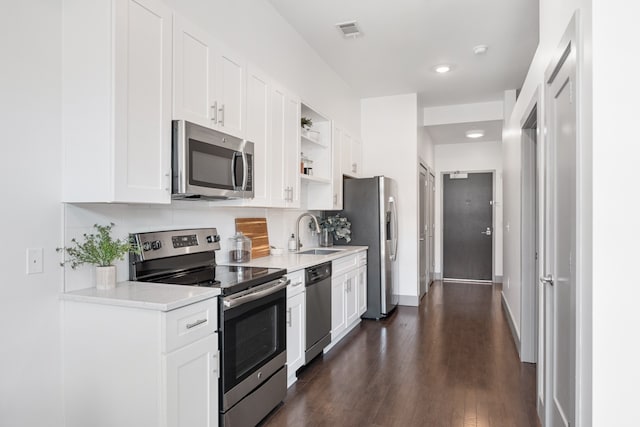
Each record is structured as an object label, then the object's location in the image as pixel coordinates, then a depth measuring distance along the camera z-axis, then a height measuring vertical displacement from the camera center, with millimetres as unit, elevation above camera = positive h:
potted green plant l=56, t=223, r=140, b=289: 1901 -183
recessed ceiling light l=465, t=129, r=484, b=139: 6840 +1439
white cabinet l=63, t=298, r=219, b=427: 1685 -671
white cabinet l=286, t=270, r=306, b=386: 2844 -807
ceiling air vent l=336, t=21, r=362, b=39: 3586 +1724
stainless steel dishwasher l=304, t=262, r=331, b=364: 3182 -796
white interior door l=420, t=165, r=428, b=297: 6215 -253
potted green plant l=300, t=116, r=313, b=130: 3980 +933
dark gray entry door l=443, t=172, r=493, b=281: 7719 -222
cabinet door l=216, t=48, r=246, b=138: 2465 +795
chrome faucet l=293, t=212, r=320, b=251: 4122 -158
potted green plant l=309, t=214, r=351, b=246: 4758 -172
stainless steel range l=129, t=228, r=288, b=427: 2072 -542
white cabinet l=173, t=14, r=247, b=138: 2139 +798
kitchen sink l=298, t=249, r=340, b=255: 4176 -391
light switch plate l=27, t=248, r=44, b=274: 1735 -198
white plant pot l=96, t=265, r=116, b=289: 1935 -303
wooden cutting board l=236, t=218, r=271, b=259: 3207 -151
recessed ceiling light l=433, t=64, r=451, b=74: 4598 +1719
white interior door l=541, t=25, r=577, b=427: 1765 -137
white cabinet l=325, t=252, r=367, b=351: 3793 -831
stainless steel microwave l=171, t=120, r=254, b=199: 2098 +303
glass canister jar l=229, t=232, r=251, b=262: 3010 -253
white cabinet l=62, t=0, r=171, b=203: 1756 +532
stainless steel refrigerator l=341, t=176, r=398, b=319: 4859 -161
